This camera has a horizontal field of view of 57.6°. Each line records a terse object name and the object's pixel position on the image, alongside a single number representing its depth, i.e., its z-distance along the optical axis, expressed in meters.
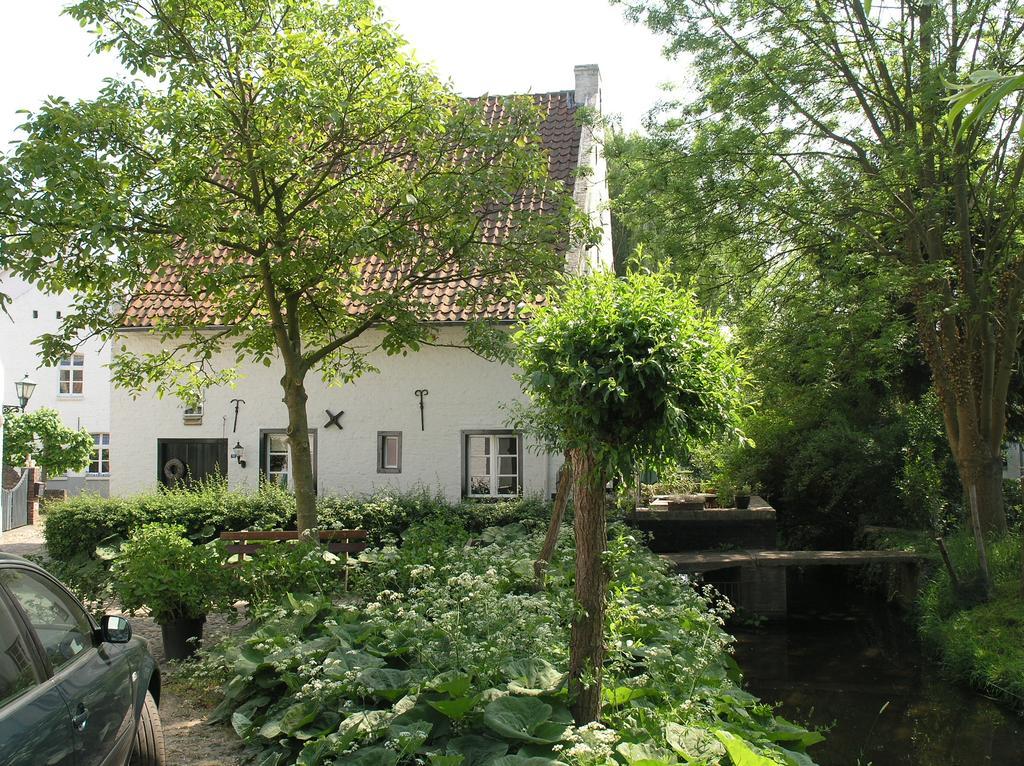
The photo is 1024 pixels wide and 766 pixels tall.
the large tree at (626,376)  4.93
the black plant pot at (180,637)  8.32
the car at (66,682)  3.41
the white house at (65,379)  29.81
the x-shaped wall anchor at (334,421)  17.00
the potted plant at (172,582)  7.92
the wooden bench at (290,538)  10.83
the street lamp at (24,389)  20.92
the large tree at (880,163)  12.33
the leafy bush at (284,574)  8.25
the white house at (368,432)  16.67
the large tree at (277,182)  8.53
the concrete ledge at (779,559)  13.35
